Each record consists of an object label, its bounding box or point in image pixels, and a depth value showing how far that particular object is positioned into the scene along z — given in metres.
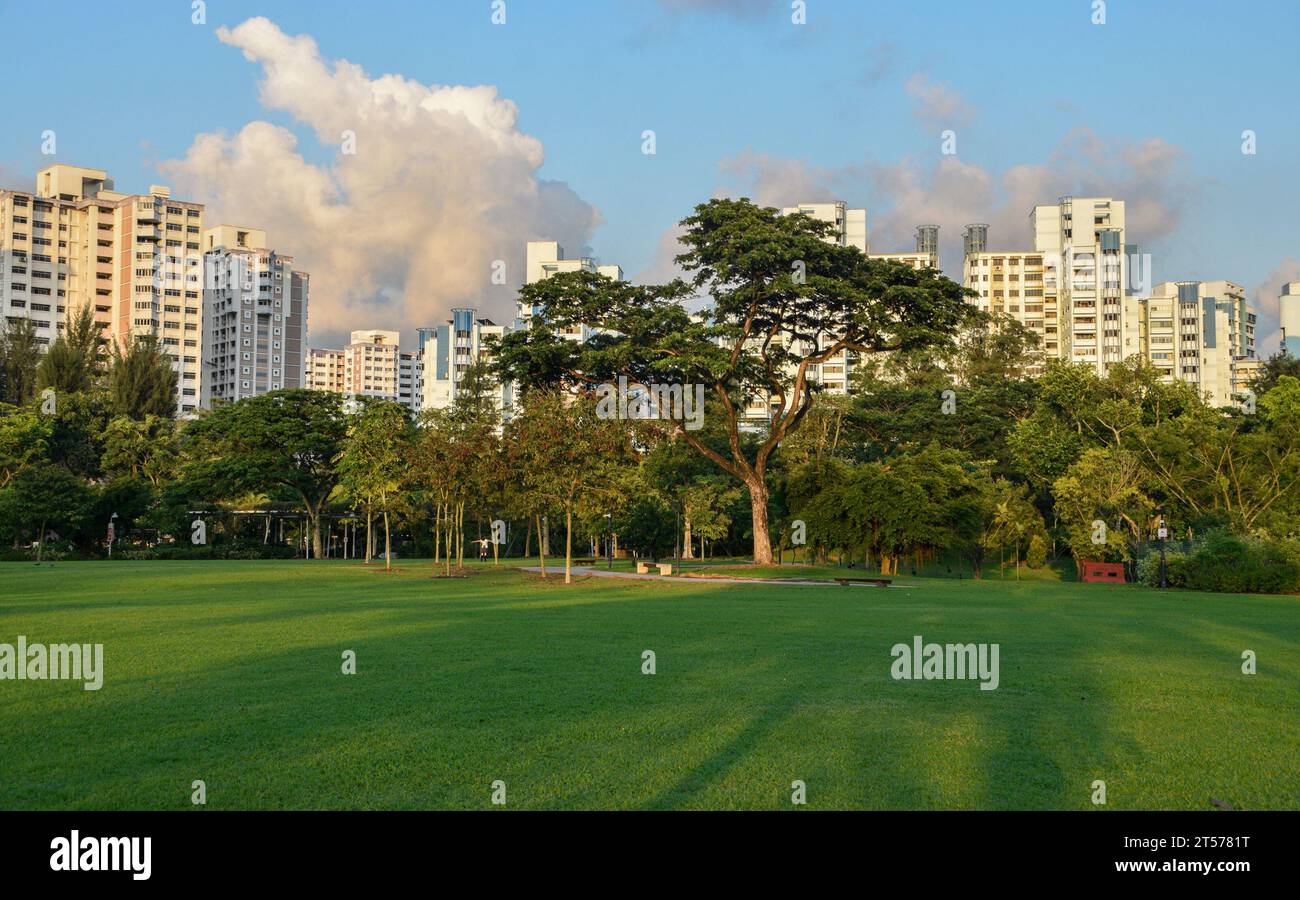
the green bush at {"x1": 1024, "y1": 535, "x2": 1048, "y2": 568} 50.81
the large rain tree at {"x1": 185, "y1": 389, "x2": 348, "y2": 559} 62.84
